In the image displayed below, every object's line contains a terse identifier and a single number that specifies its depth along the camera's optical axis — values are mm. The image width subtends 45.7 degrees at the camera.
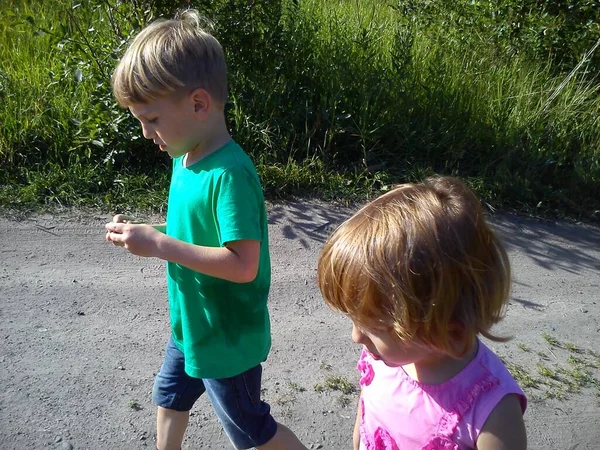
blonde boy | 2006
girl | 1452
